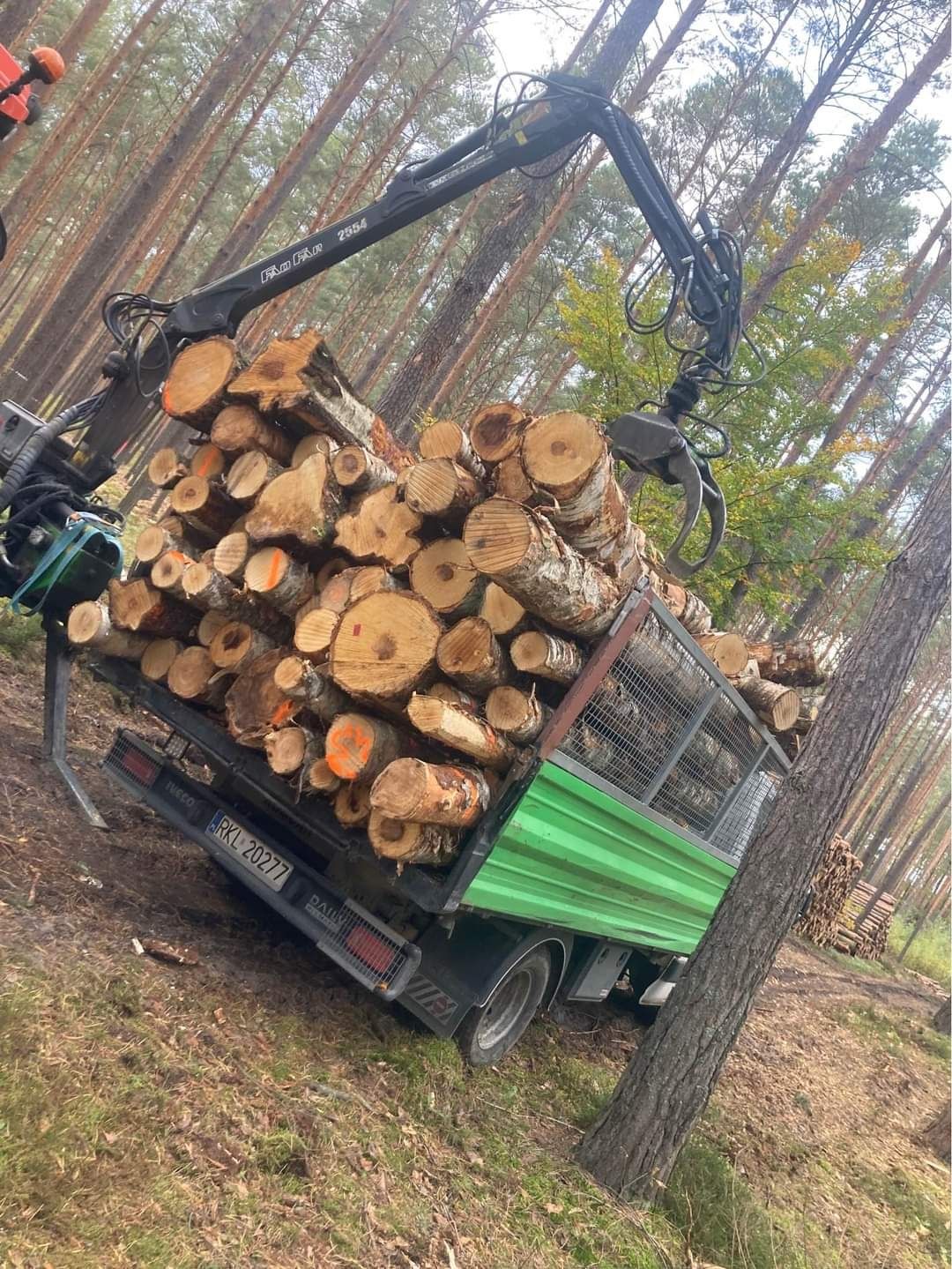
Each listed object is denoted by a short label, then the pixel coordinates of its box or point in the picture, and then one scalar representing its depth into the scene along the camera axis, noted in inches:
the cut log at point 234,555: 171.9
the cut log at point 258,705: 156.4
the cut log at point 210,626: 176.2
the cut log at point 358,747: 143.1
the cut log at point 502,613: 150.8
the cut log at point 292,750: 149.4
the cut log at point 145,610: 175.6
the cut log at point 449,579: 153.6
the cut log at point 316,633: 153.6
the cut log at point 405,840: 138.7
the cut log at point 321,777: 147.7
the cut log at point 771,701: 222.8
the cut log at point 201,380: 185.3
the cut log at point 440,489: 149.7
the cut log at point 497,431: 155.8
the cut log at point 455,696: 148.6
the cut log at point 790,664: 254.5
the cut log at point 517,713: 146.7
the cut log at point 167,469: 189.8
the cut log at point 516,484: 151.0
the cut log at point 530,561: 133.3
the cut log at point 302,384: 175.8
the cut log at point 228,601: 167.6
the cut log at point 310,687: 148.6
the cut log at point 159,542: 181.5
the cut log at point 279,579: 167.0
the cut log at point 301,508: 167.0
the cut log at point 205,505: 182.7
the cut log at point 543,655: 147.6
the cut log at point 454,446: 159.3
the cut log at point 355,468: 169.0
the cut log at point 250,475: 175.8
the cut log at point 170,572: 173.0
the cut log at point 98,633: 176.9
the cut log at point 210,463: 186.5
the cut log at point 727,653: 216.5
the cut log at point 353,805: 149.0
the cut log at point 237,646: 168.9
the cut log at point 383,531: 159.3
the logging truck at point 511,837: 149.3
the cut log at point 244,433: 181.5
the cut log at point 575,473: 144.9
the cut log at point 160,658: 179.3
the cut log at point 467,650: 144.0
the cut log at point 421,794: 131.6
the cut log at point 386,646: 143.5
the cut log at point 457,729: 136.9
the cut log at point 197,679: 172.7
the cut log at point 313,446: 179.6
